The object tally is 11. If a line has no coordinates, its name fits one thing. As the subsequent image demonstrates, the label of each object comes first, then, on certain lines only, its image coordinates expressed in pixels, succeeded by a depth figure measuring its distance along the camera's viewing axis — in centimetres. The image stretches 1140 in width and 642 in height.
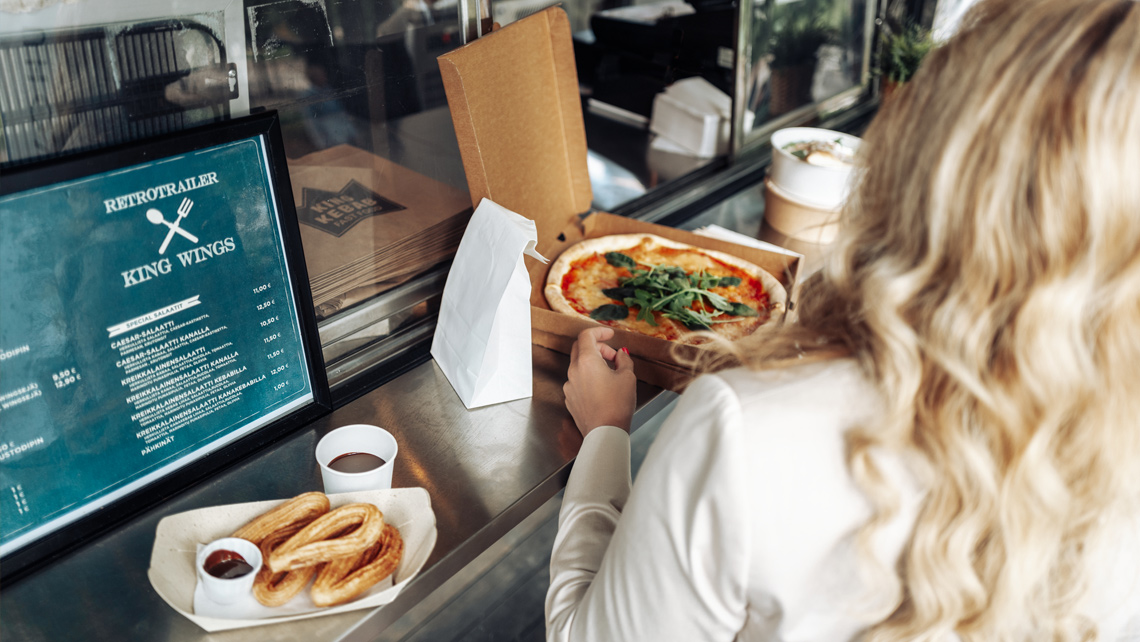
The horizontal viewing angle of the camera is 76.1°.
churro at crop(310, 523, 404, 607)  76
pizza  126
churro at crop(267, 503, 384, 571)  77
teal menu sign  75
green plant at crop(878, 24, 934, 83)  208
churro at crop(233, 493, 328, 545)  80
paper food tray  75
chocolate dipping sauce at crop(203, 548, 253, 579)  76
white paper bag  105
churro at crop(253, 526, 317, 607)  75
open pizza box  112
